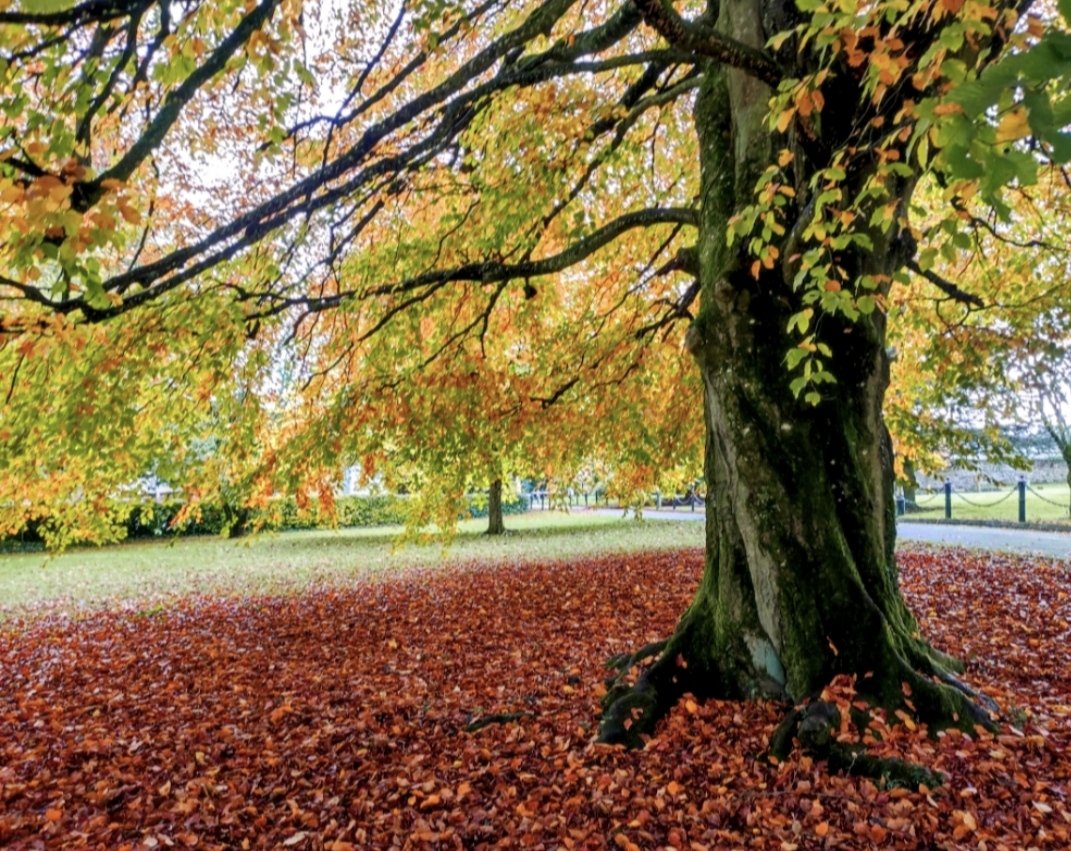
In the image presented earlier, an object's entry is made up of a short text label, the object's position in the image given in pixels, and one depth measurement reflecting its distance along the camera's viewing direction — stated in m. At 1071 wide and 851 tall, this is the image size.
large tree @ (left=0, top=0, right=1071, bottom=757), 2.83
